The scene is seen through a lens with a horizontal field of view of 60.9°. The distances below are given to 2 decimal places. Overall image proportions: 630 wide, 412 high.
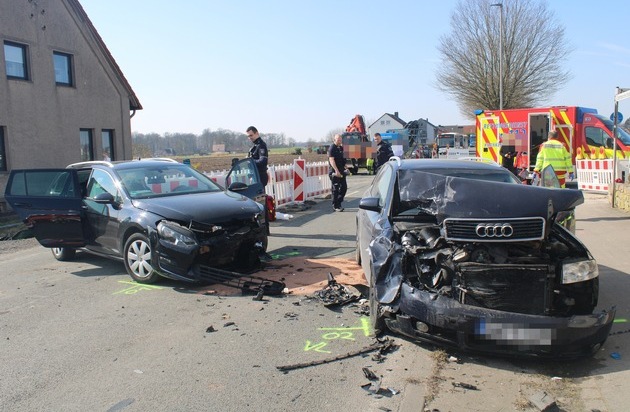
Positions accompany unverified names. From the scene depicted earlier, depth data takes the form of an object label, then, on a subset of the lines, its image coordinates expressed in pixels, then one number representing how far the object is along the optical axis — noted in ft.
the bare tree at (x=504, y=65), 120.78
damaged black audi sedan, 12.77
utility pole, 105.81
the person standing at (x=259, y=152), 34.06
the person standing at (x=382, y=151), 44.06
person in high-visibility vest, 34.47
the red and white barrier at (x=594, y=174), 54.25
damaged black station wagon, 20.88
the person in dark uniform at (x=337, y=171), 44.80
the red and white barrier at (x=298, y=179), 52.24
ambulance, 58.23
